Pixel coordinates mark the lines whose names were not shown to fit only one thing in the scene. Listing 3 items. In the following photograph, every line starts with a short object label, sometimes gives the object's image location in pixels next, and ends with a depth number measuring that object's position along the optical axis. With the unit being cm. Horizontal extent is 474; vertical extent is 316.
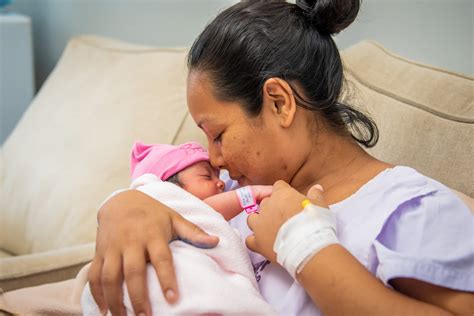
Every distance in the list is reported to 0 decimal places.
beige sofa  126
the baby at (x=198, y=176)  116
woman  88
